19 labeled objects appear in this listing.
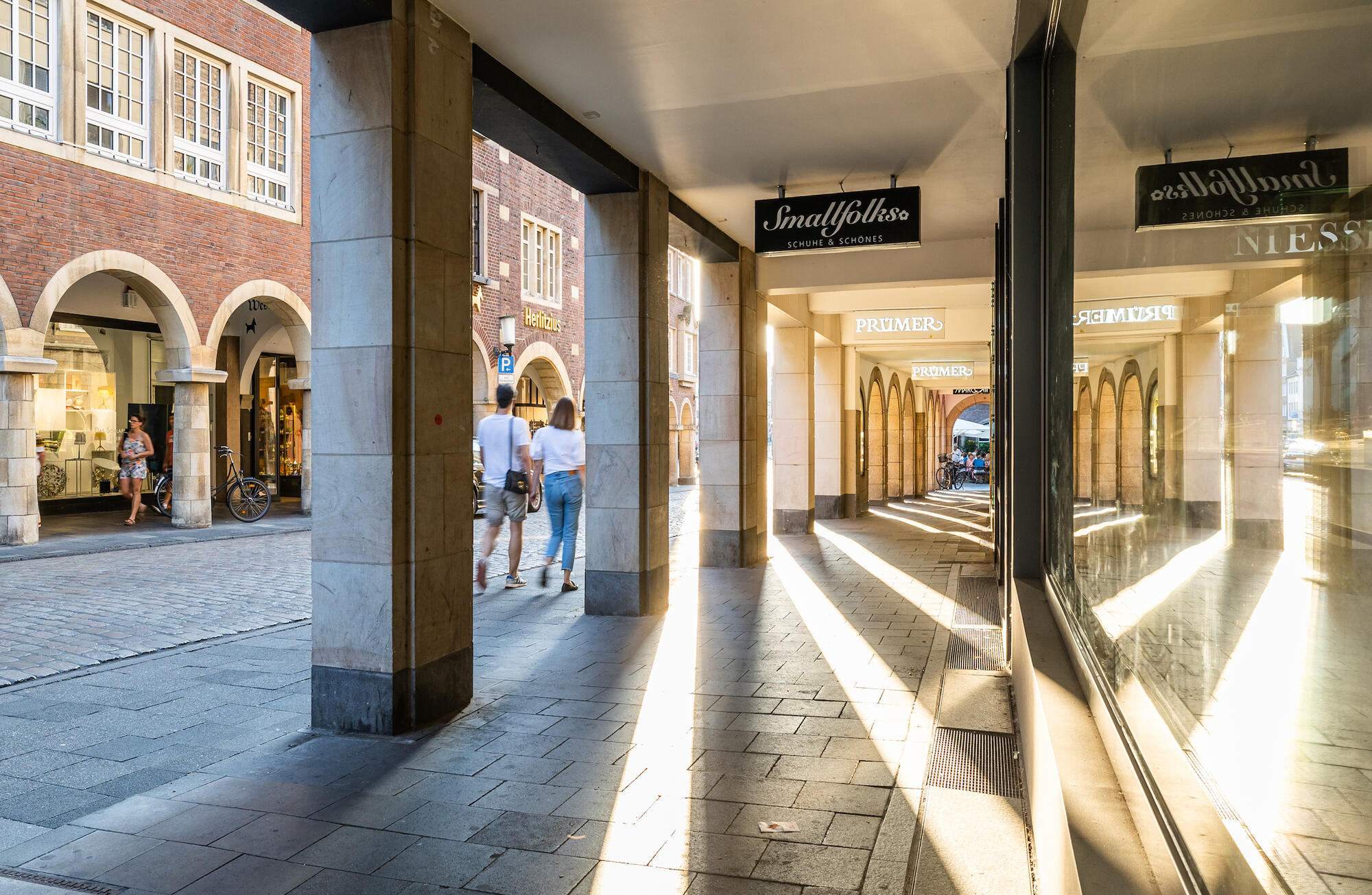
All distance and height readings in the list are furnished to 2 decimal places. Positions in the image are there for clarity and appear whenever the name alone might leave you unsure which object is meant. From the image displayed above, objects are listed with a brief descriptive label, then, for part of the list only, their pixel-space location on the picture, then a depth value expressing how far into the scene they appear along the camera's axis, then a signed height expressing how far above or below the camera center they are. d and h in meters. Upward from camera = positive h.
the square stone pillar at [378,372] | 4.75 +0.38
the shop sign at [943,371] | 22.22 +1.77
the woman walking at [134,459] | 16.28 -0.14
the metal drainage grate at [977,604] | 7.89 -1.39
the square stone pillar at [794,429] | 15.73 +0.31
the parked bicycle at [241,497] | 16.70 -0.82
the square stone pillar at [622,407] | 8.12 +0.34
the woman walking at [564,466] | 9.34 -0.16
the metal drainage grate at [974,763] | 4.02 -1.38
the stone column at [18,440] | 12.95 +0.14
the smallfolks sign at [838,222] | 7.86 +1.86
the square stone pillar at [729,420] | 11.30 +0.34
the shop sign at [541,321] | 24.20 +3.24
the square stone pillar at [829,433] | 18.64 +0.29
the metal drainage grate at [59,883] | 3.12 -1.39
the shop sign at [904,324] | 15.23 +1.94
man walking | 9.22 -0.13
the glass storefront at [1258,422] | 0.76 +0.03
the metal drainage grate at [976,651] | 6.26 -1.38
